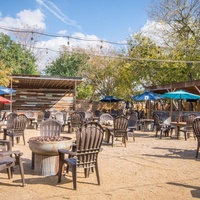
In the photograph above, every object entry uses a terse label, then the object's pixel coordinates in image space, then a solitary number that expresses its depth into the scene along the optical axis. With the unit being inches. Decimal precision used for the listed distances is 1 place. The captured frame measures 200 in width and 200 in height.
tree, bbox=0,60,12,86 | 462.3
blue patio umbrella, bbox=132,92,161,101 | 546.4
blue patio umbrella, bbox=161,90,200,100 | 405.7
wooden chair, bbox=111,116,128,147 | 312.5
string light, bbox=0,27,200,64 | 426.3
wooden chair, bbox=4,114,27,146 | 298.5
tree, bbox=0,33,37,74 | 836.0
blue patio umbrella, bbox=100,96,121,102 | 698.7
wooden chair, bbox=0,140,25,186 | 153.0
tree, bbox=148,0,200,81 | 719.7
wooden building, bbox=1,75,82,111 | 696.4
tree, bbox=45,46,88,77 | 962.7
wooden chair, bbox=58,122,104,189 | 161.3
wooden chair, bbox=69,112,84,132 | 422.0
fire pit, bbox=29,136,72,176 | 177.0
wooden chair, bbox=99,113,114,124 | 372.7
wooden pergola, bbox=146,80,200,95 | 513.3
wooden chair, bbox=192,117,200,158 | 255.9
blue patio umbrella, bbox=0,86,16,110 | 447.2
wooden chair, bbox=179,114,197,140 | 371.6
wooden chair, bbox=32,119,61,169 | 227.9
